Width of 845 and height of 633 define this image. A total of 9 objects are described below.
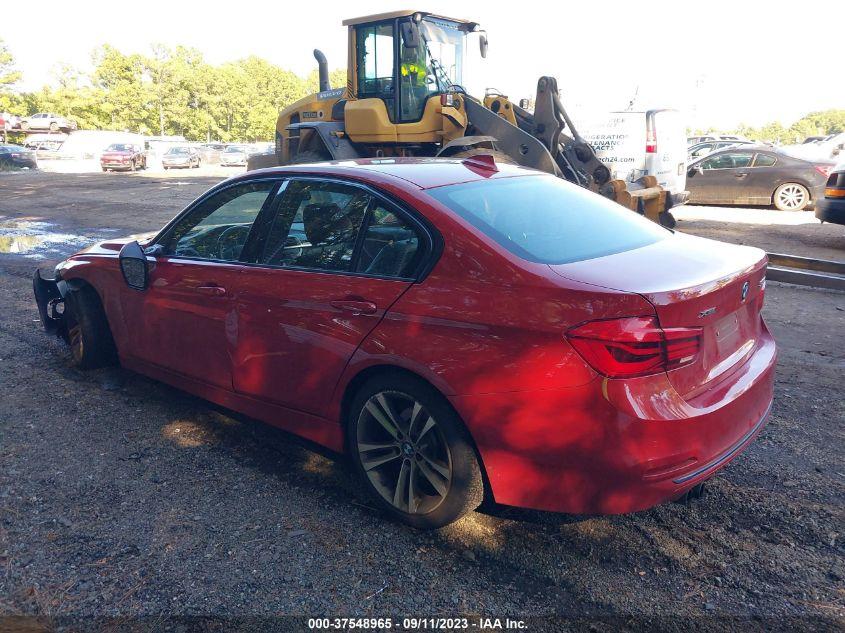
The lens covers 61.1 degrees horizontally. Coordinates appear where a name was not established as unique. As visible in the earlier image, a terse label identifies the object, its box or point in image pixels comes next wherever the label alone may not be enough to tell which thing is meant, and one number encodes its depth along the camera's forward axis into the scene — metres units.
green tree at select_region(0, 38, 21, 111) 66.18
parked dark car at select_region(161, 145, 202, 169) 38.47
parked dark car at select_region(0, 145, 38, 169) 37.56
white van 13.56
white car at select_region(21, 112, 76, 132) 58.50
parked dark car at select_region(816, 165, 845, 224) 10.09
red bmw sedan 2.65
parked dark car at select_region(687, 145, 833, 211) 15.48
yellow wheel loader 10.88
